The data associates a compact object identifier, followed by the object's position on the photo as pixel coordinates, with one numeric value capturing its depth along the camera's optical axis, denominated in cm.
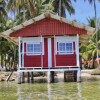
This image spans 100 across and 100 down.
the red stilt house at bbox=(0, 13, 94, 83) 2350
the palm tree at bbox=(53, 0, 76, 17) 4622
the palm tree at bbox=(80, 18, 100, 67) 5466
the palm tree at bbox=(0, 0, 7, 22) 4254
